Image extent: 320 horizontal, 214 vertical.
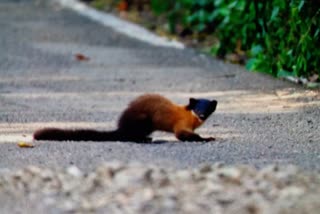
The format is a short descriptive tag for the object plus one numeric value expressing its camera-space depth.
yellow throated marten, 17.14
